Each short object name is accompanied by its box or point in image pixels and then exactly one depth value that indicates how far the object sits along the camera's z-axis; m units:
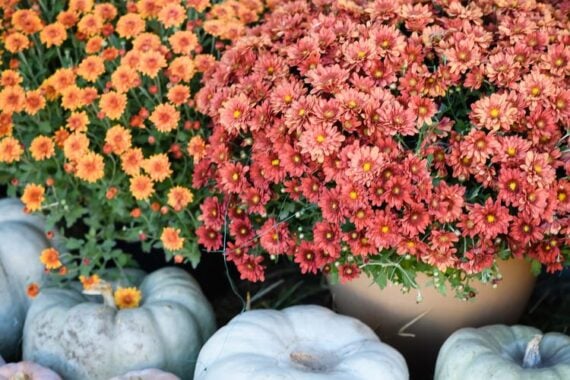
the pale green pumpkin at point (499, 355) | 1.73
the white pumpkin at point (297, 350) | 1.77
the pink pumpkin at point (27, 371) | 1.88
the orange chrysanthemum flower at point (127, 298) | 2.16
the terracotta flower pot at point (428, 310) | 2.04
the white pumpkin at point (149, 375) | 1.84
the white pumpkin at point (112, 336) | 2.03
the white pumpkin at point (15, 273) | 2.29
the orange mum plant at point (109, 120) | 2.14
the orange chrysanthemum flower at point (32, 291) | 2.25
